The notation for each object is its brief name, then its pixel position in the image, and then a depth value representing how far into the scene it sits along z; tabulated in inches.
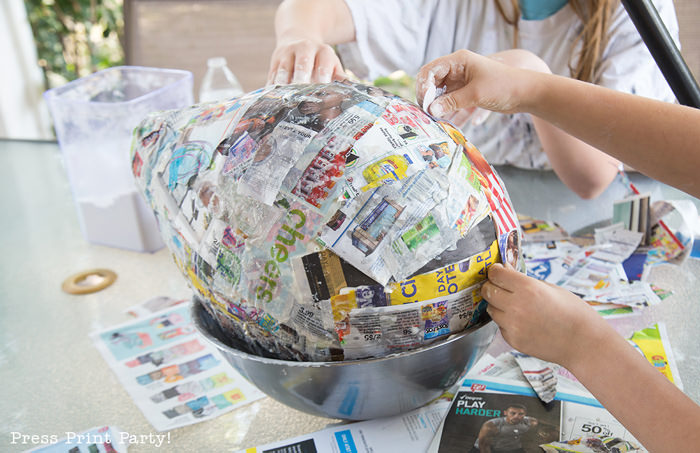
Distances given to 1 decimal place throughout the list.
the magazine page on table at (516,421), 28.5
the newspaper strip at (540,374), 31.4
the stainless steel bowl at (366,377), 25.4
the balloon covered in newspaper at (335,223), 24.7
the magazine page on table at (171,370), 32.9
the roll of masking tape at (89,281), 45.4
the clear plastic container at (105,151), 48.1
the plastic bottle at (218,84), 68.9
